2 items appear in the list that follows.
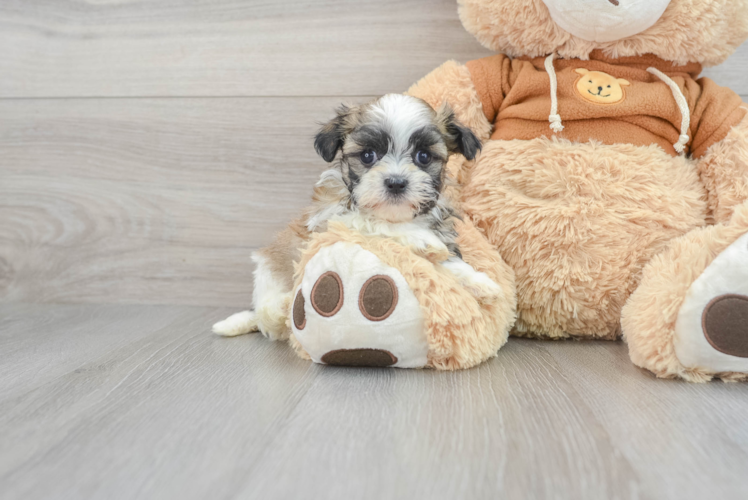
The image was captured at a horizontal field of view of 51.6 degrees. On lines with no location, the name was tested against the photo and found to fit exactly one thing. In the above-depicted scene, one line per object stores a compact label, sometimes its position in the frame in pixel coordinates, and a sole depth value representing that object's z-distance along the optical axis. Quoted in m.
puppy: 0.57
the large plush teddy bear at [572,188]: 0.54
